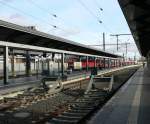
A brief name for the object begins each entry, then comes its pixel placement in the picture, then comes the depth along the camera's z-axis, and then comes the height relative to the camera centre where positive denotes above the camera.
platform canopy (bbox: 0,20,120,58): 8.71 +1.73
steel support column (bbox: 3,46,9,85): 8.33 -0.09
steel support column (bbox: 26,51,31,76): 11.09 -0.02
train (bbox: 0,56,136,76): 12.47 -0.07
